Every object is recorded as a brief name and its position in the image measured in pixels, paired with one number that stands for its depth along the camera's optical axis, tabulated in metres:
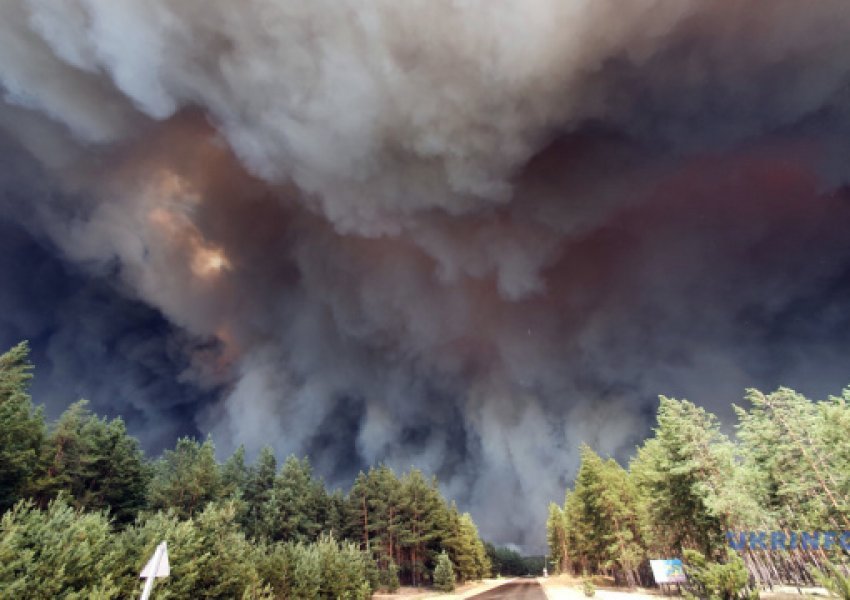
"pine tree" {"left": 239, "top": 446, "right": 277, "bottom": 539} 52.34
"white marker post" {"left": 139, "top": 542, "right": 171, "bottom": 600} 7.15
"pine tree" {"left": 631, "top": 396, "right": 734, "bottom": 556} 30.93
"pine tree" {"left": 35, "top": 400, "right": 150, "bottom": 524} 33.34
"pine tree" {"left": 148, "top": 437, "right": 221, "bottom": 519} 38.94
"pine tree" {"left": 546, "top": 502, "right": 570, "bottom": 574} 102.47
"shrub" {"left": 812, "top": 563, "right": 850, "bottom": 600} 10.34
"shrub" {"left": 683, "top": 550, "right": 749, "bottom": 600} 13.67
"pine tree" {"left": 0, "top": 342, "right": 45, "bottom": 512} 27.03
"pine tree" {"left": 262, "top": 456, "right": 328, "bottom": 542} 50.03
